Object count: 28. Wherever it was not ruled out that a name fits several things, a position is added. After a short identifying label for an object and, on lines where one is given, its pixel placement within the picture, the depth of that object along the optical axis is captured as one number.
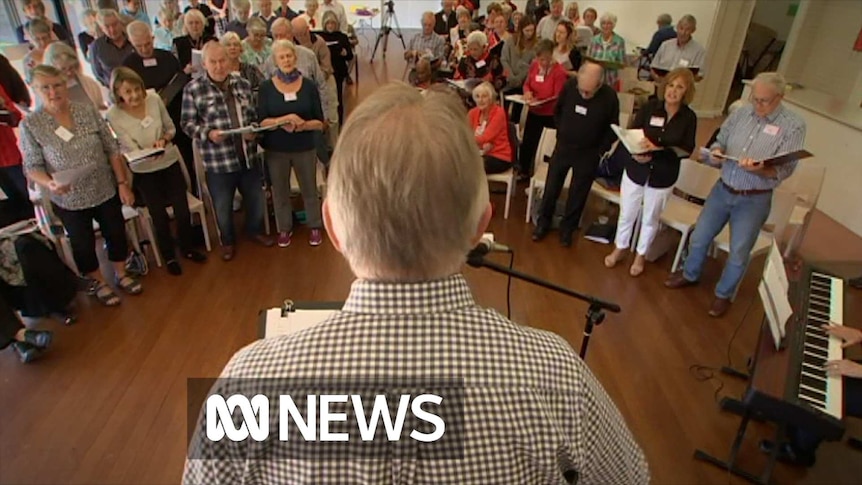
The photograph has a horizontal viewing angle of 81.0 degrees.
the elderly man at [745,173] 2.95
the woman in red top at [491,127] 4.26
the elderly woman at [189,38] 4.84
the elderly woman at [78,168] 2.80
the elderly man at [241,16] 5.52
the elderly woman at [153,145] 3.26
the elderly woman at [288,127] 3.61
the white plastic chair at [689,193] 3.77
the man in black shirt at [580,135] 3.77
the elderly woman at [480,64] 5.39
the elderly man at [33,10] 4.47
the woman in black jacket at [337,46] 6.07
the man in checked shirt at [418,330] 0.66
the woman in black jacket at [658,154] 3.34
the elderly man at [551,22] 7.14
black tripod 11.23
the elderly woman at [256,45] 4.53
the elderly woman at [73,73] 3.57
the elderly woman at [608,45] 6.52
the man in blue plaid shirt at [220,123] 3.40
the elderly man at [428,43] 6.62
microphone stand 1.61
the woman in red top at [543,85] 4.82
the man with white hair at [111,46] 4.12
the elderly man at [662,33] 6.80
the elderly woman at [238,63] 3.79
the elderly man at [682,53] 6.19
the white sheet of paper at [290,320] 1.67
